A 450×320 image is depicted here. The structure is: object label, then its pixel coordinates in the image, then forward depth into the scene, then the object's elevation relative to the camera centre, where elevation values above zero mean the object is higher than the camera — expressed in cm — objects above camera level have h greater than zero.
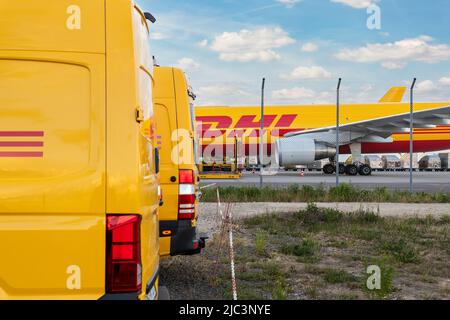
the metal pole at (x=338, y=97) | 1730 +235
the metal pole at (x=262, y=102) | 1692 +214
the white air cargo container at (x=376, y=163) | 4998 +18
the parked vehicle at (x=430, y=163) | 4756 +15
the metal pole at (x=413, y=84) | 1700 +270
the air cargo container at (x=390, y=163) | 4972 +17
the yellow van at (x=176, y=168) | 620 -3
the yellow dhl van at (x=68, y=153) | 279 +7
